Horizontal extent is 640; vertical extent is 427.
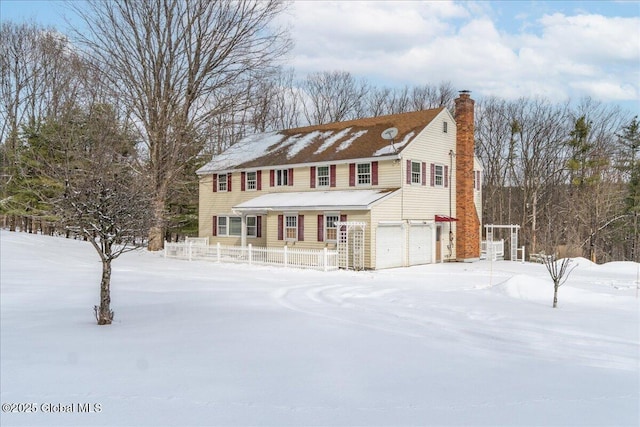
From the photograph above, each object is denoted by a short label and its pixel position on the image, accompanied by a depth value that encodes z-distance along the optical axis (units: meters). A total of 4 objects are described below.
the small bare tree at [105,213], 10.59
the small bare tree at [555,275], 13.09
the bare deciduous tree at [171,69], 29.20
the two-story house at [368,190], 24.52
